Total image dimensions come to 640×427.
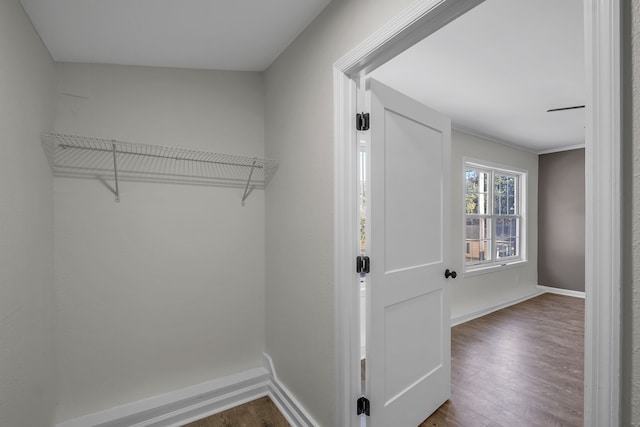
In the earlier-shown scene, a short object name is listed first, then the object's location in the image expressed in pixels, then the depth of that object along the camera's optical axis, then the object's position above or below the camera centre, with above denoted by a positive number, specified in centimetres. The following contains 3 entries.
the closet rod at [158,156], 165 +37
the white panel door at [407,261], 150 -27
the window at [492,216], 422 -5
